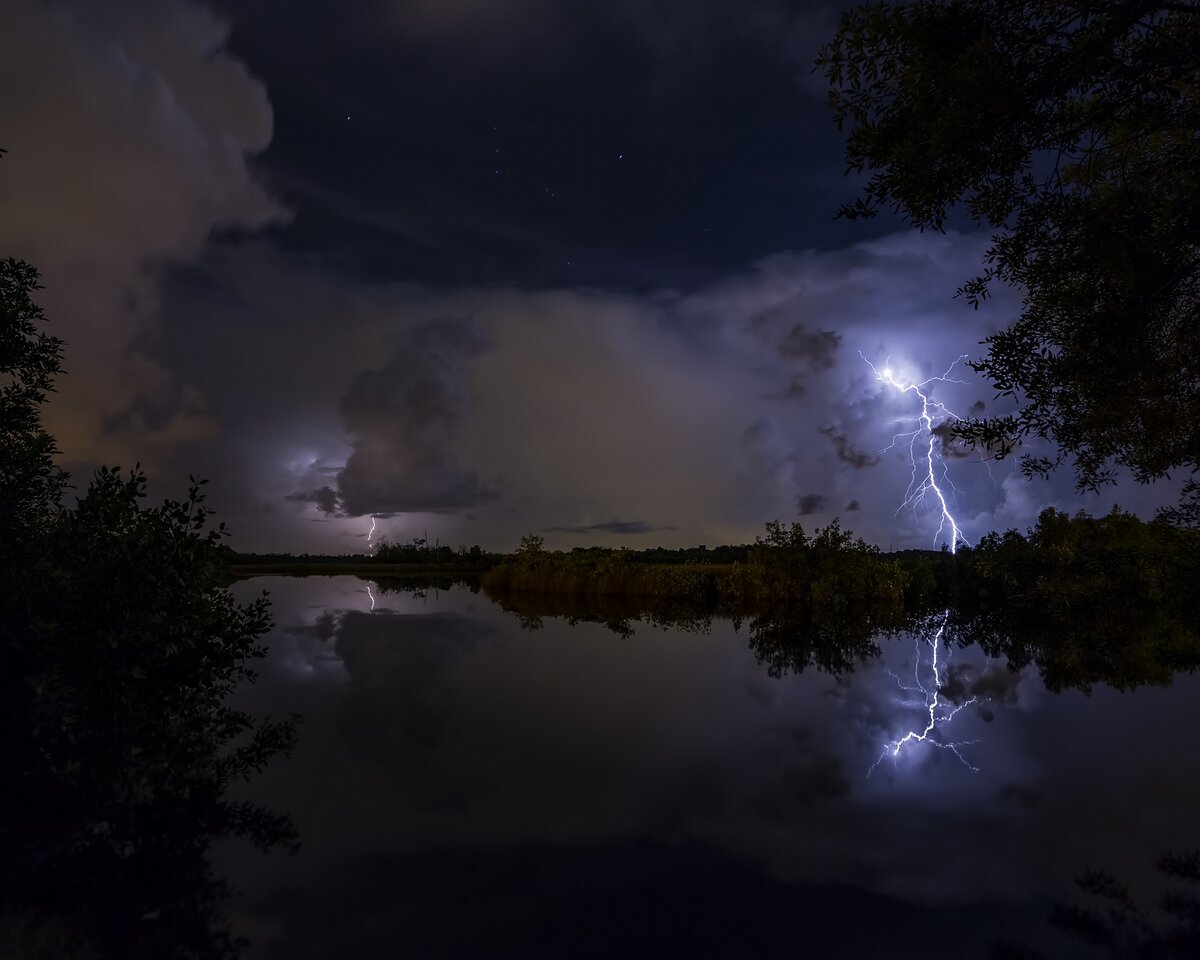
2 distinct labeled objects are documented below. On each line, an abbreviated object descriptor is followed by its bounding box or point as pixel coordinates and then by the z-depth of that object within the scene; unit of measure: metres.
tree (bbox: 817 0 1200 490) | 8.49
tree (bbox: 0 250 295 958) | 9.18
